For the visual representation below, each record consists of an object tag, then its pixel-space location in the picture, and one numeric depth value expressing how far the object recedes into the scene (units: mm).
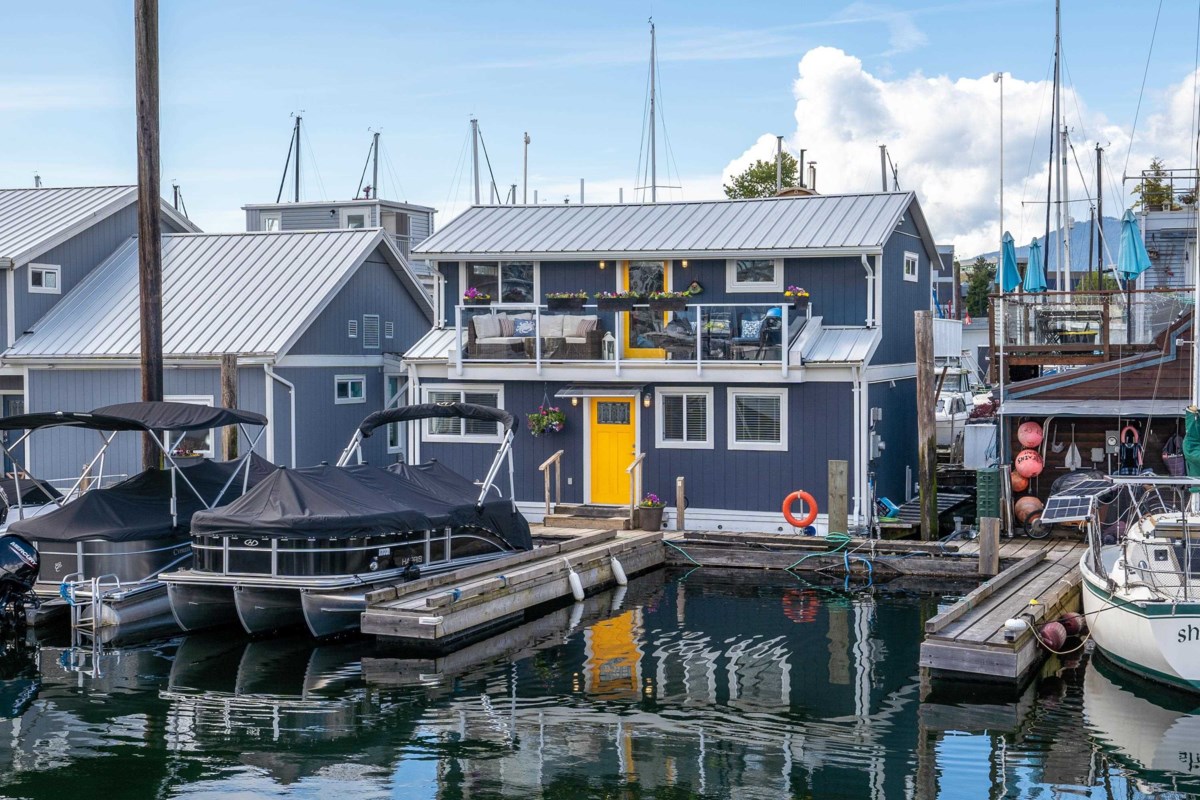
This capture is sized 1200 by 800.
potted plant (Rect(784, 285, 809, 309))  24688
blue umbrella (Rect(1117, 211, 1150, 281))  23103
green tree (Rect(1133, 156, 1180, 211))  36156
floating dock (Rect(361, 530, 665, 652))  17484
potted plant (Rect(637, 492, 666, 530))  24375
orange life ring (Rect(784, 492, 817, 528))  23391
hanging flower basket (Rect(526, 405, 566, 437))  25547
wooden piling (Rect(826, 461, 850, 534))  22891
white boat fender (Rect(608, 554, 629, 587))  22188
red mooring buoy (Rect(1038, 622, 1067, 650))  16531
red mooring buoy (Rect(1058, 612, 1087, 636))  17281
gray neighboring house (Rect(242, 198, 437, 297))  40188
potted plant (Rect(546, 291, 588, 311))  25203
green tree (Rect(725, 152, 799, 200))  51781
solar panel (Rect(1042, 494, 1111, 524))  17062
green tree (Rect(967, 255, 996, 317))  80438
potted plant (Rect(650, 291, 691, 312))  24391
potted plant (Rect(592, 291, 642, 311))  24531
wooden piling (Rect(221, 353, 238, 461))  24219
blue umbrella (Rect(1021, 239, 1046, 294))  24734
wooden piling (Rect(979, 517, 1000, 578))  20828
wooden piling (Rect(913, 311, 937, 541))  22609
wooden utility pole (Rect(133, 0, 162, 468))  20625
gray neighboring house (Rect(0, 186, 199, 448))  29781
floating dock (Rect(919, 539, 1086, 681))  15383
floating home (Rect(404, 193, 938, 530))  24094
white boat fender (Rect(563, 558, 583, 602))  21000
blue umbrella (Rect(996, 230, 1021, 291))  24938
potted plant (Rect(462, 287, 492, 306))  27141
